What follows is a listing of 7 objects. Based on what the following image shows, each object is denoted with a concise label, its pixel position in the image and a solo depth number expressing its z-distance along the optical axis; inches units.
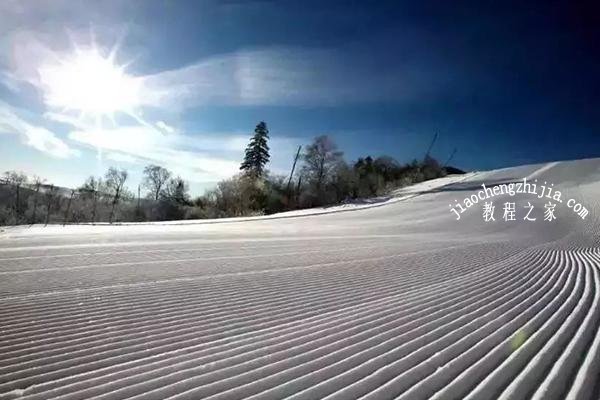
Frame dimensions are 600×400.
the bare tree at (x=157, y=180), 2364.7
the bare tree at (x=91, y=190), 2277.3
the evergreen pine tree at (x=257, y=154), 1978.3
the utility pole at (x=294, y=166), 1884.4
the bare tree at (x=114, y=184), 2326.3
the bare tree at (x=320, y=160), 1873.8
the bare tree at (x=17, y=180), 1668.4
